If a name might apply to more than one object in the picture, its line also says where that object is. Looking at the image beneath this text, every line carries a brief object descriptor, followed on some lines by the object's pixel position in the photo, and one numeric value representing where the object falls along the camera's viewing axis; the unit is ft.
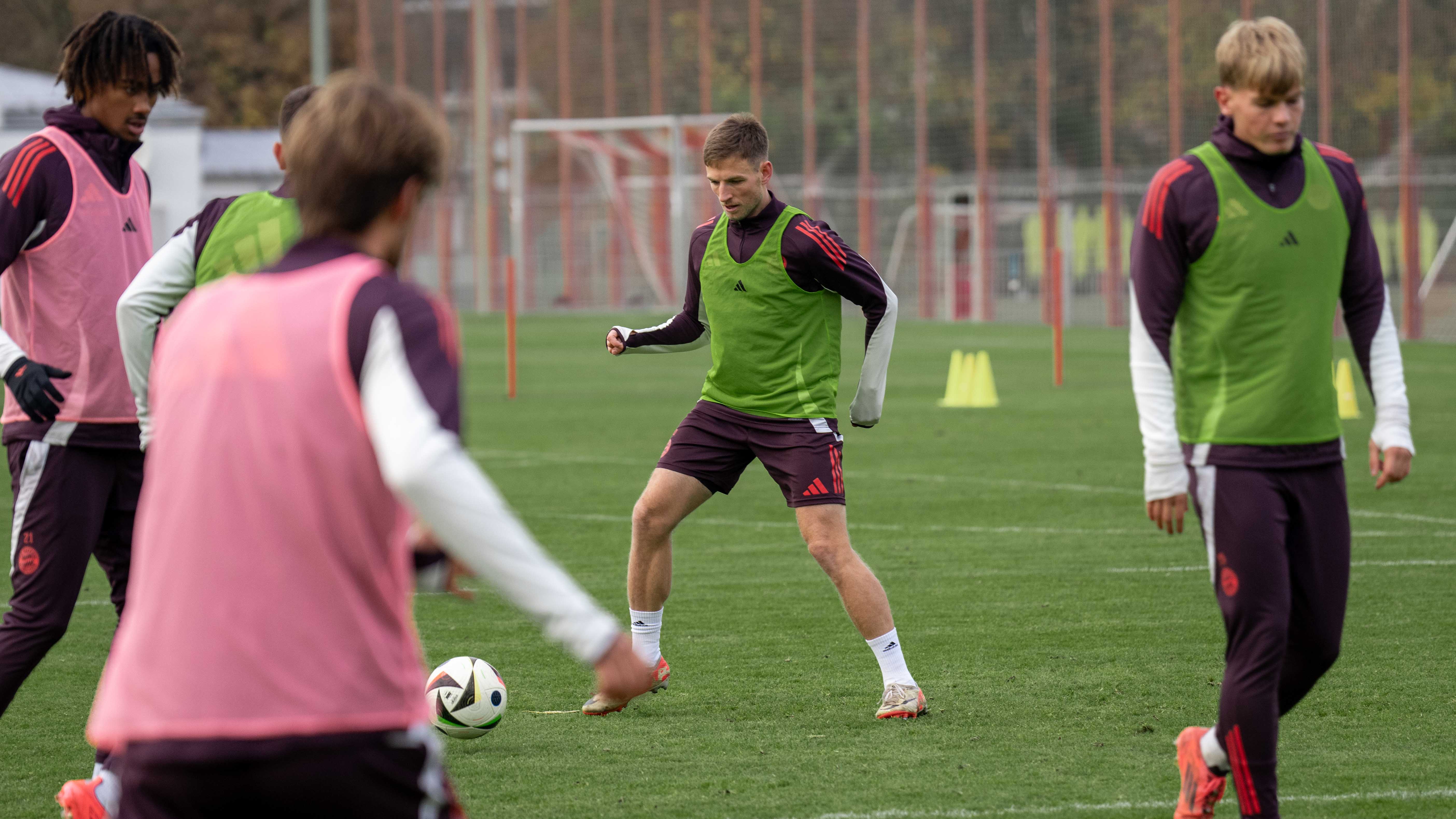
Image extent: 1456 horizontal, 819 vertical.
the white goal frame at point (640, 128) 281.13
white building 290.15
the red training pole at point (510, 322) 126.72
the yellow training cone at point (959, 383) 127.85
